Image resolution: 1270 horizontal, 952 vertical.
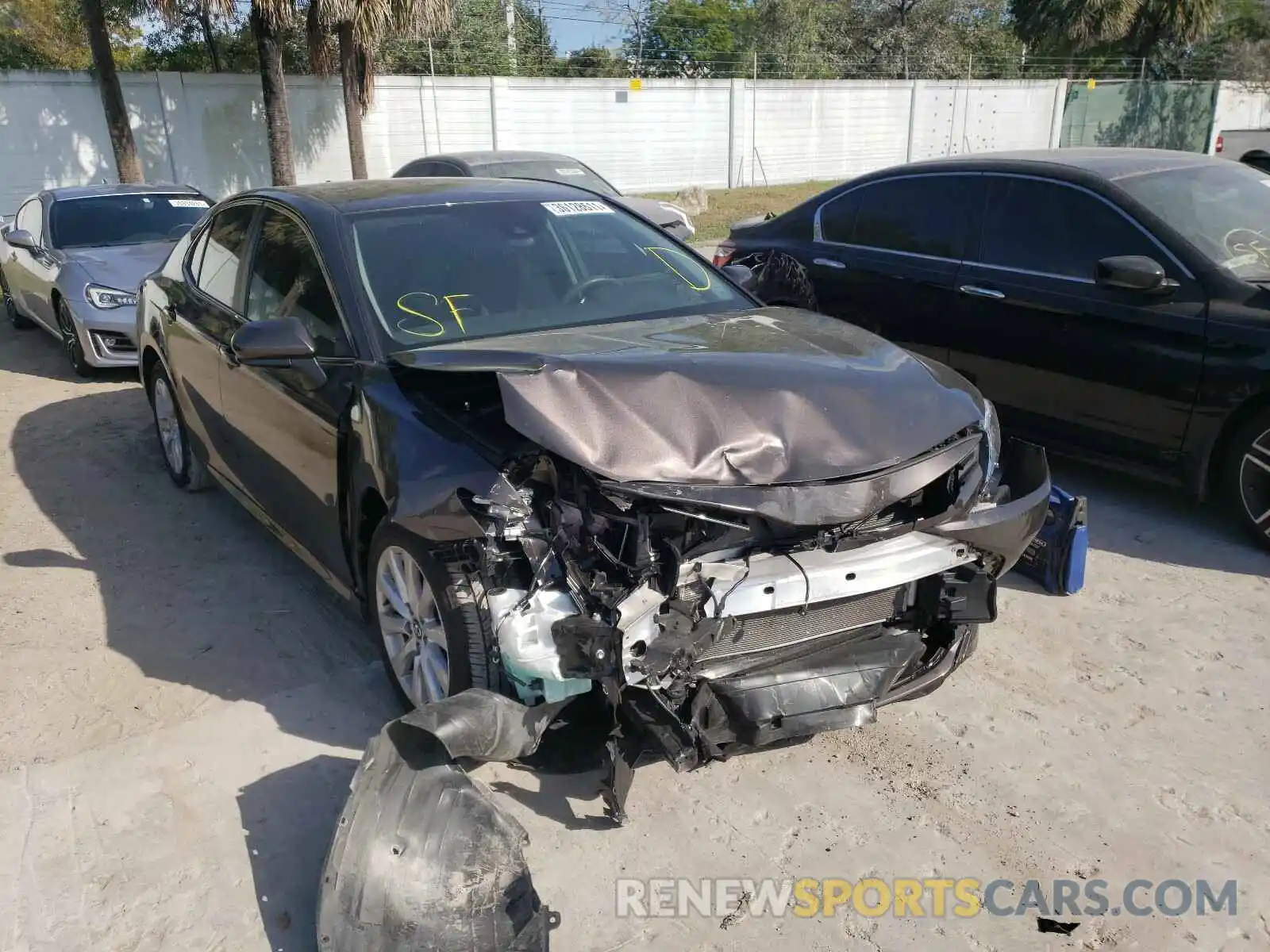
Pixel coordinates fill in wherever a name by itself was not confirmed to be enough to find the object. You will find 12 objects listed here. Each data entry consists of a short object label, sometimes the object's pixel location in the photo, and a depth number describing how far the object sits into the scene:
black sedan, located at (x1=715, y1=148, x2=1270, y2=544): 4.80
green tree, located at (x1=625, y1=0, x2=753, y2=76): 30.09
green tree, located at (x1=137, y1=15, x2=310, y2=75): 20.98
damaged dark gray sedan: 2.77
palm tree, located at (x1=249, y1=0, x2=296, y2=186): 13.65
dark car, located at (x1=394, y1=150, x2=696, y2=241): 11.38
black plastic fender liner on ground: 2.60
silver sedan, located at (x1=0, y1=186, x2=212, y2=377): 8.49
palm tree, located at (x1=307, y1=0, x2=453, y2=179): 14.01
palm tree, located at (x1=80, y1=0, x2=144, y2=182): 14.05
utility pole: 25.56
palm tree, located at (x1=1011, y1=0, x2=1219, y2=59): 29.59
